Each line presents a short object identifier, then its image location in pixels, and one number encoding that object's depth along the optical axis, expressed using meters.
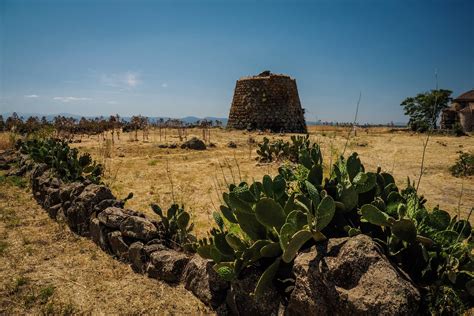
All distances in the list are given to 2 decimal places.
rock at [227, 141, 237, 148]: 14.18
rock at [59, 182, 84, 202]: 5.21
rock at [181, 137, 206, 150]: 13.32
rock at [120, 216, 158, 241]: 3.78
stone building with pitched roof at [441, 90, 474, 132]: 30.92
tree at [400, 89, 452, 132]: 36.41
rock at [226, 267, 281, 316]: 2.41
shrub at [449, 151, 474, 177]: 8.59
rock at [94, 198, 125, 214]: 4.59
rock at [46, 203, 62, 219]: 5.30
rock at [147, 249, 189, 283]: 3.25
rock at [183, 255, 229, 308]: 2.83
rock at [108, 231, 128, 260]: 3.83
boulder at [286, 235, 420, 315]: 1.84
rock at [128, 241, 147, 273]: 3.57
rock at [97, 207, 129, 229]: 4.03
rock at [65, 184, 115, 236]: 4.68
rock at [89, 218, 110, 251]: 4.16
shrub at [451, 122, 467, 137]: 20.57
